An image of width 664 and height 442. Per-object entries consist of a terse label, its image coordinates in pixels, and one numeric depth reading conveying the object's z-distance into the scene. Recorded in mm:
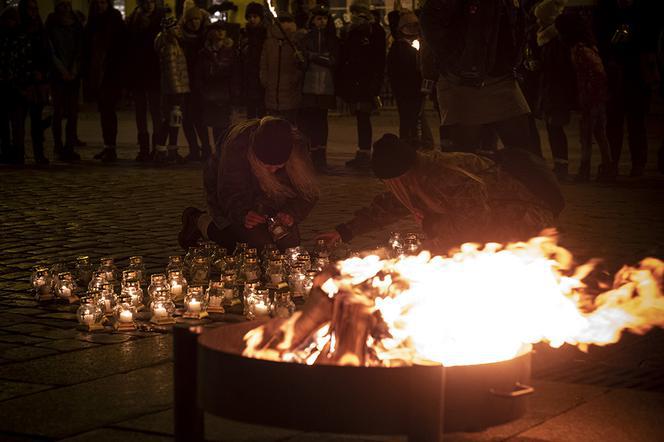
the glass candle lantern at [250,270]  7777
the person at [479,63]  8203
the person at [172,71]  15438
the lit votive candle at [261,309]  6586
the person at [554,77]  13391
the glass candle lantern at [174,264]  7600
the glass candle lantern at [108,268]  7356
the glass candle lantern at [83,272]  7812
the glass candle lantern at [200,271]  7945
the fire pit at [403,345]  3580
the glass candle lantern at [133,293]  6678
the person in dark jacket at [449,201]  5621
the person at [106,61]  16219
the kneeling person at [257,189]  8094
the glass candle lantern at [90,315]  6422
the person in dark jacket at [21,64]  15648
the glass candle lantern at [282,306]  6438
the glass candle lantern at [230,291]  7117
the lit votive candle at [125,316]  6426
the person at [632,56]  13477
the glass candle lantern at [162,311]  6559
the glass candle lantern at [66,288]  7164
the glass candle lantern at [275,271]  7648
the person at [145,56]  15914
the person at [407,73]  14633
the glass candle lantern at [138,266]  7705
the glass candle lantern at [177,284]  7281
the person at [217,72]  15312
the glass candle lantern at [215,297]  6902
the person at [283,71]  14742
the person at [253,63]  15070
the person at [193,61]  15758
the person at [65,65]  16391
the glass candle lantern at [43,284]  7176
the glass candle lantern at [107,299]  6609
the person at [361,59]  14797
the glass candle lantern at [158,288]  6664
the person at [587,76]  13227
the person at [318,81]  14625
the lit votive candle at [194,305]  6734
